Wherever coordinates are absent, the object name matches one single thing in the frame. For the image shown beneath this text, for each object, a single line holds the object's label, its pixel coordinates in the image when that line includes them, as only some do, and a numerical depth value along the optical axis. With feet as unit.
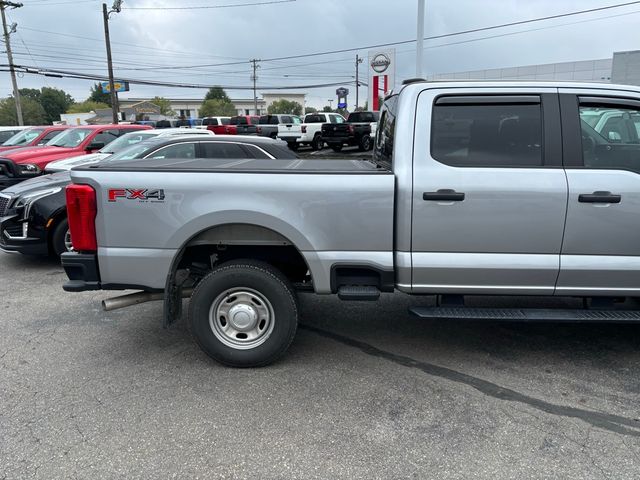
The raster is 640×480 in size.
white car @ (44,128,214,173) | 32.07
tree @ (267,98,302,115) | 388.37
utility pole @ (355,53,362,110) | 253.20
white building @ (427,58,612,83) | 88.99
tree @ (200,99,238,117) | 352.81
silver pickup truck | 11.44
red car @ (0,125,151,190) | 32.89
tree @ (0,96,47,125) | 318.45
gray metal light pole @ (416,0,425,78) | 52.80
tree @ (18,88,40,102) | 400.63
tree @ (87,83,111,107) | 460.96
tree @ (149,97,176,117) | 373.36
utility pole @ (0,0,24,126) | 130.52
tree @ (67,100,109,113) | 389.39
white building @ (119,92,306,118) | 427.86
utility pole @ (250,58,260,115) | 278.91
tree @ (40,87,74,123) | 408.01
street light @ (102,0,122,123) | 103.91
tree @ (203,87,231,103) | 434.75
